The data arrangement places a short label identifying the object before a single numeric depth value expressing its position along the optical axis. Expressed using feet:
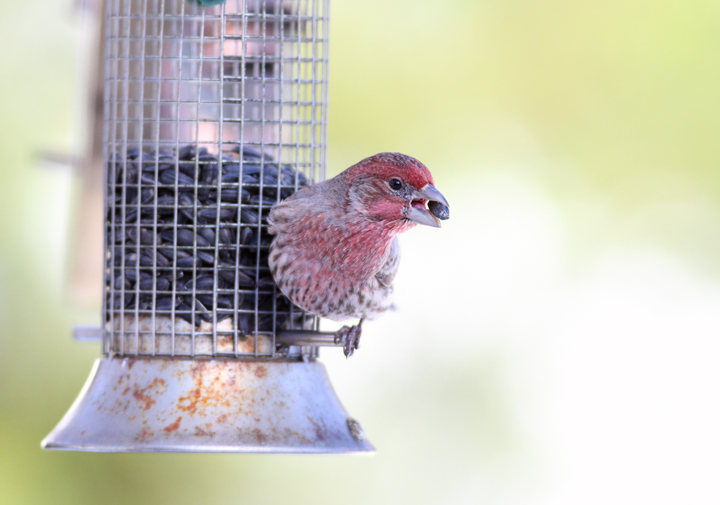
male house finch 28.71
